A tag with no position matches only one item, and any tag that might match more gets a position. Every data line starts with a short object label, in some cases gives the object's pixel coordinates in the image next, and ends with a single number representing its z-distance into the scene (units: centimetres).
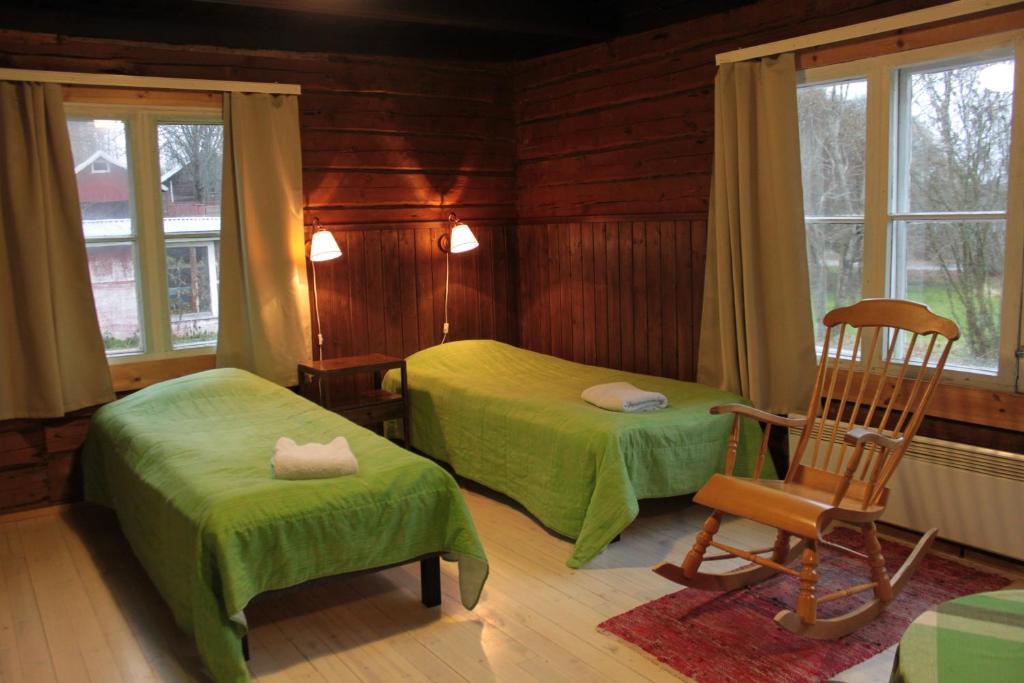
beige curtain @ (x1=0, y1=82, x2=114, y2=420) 411
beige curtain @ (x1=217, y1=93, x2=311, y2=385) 470
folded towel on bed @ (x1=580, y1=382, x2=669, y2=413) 392
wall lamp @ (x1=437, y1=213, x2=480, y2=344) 530
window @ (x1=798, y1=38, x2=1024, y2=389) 346
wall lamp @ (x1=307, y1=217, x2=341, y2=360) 479
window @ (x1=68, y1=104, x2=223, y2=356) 448
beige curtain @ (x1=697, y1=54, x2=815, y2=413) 400
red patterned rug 273
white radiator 332
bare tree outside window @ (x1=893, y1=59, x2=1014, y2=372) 348
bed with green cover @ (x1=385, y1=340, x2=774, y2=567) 360
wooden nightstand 466
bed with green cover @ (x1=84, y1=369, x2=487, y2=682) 270
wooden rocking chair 278
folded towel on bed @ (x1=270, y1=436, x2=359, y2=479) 302
